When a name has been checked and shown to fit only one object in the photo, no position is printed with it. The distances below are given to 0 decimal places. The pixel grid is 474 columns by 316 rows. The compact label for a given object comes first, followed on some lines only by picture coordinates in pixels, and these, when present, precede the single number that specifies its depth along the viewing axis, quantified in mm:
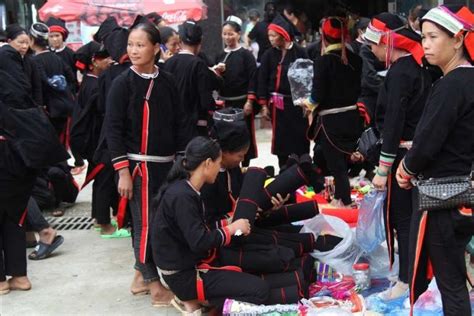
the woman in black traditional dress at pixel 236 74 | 7208
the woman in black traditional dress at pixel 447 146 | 2834
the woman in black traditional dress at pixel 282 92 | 6621
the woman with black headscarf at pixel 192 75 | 6039
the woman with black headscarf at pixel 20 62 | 4355
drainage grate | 5906
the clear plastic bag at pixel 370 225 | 4078
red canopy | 10008
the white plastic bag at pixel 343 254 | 4199
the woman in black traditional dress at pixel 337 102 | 5473
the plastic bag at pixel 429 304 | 3666
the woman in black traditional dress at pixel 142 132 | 3949
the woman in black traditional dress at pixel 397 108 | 3559
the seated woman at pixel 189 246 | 3598
